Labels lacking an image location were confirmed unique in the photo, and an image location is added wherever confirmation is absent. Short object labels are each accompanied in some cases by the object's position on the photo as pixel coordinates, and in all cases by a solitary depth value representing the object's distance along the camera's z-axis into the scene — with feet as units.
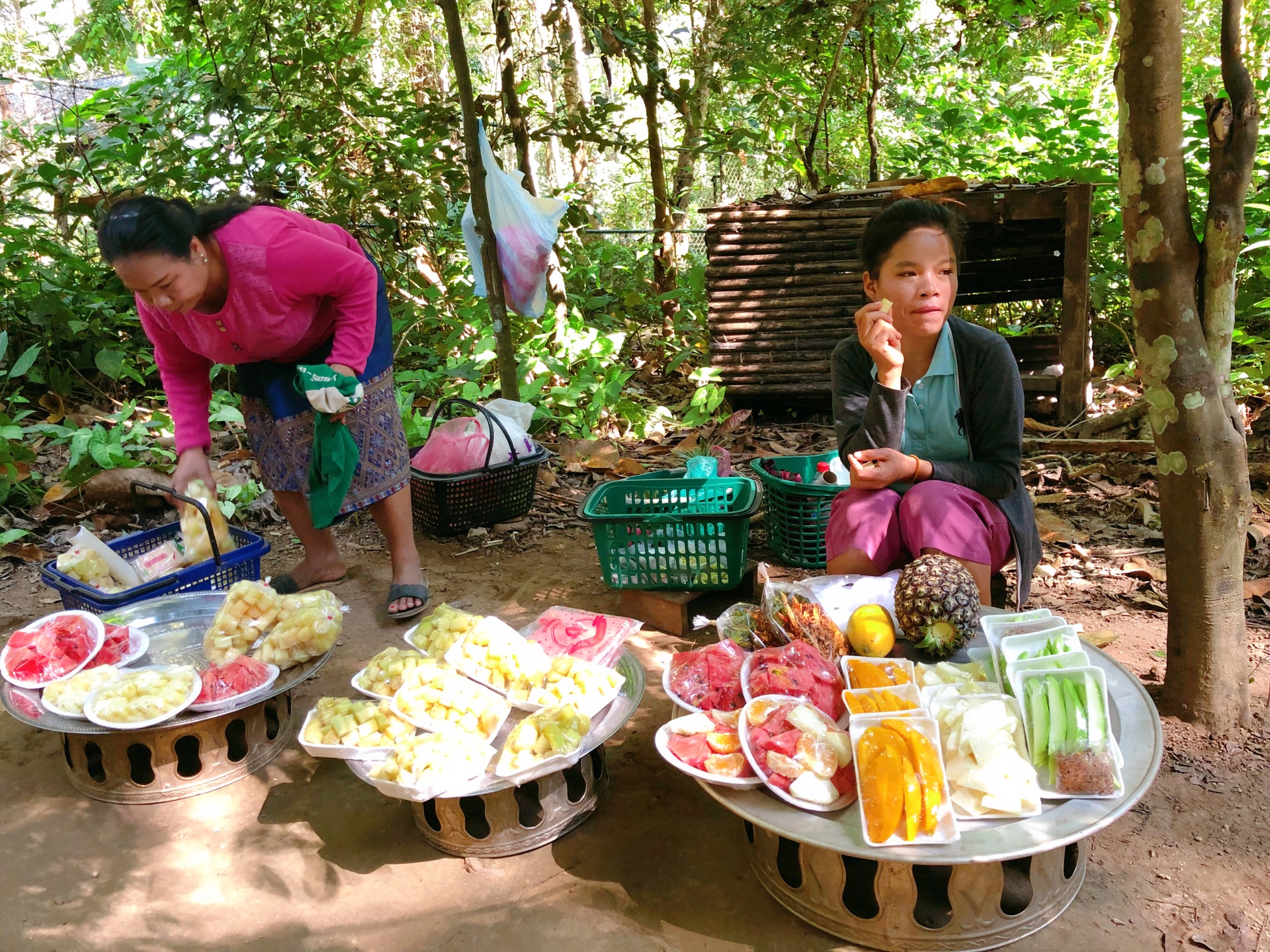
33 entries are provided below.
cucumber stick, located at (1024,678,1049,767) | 6.43
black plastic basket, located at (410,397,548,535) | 15.03
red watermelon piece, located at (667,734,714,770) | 6.68
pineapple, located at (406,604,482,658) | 8.78
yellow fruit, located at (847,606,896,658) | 8.19
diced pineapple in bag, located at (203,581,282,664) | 9.34
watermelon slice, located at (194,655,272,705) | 8.68
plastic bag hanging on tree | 17.29
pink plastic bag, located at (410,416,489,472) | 15.19
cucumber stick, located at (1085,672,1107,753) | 6.29
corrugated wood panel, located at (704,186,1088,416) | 19.08
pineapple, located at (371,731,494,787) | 7.08
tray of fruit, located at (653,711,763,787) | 6.49
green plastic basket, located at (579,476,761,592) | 11.35
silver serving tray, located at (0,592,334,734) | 8.54
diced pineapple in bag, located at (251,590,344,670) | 9.25
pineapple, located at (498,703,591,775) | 7.27
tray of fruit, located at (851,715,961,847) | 5.89
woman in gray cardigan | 8.96
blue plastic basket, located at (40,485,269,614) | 10.85
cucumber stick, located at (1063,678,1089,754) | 6.28
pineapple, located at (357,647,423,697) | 8.35
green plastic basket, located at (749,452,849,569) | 12.38
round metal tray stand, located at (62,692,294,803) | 8.73
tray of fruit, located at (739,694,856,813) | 6.32
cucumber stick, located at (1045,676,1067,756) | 6.35
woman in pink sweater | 9.75
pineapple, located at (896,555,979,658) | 7.94
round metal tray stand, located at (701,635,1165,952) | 5.86
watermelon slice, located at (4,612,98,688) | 9.04
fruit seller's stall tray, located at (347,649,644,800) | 7.18
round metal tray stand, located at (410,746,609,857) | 7.60
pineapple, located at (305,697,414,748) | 7.59
